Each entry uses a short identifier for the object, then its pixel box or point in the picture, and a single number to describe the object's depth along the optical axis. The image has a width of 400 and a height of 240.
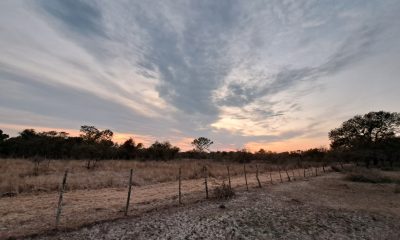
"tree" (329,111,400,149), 57.22
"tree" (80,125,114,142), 78.19
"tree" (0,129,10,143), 66.15
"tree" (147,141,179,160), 70.50
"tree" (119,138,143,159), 66.98
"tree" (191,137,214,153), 107.81
